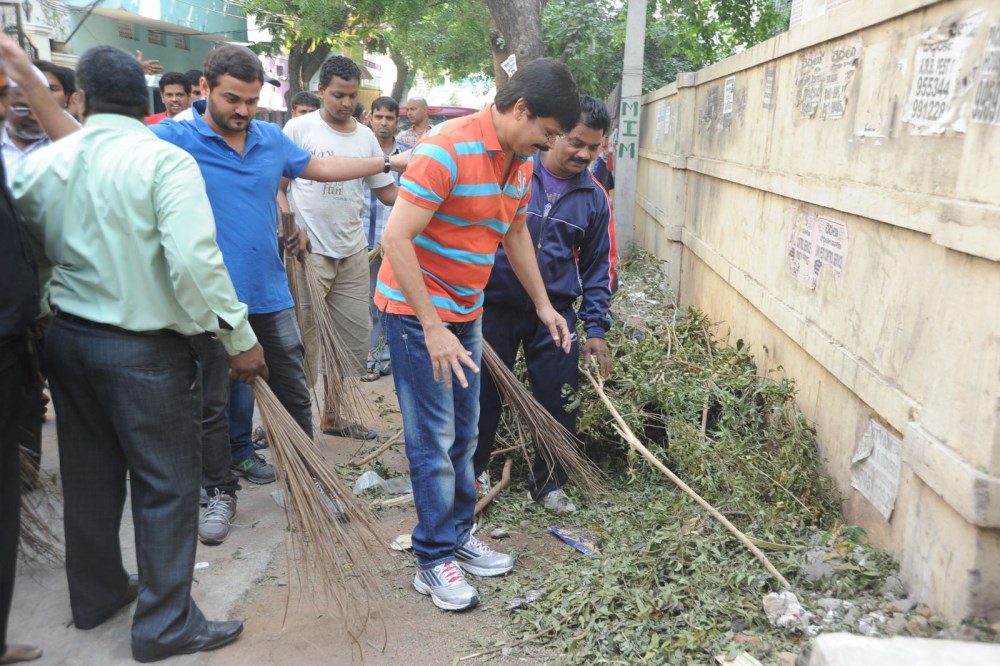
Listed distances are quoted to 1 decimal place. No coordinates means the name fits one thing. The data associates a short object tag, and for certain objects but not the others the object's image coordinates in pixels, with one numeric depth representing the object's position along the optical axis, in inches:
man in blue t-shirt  132.0
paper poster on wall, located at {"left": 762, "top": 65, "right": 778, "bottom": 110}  186.4
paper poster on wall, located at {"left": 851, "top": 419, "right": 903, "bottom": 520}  110.2
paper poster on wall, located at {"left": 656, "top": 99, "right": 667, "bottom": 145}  379.9
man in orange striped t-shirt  106.7
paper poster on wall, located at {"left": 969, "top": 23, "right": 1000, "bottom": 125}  88.0
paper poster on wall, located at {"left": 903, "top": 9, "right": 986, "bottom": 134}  96.5
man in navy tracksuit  142.5
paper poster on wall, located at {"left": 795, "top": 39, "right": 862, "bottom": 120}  136.4
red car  817.5
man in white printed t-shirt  192.4
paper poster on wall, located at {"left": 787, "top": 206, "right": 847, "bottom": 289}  134.5
